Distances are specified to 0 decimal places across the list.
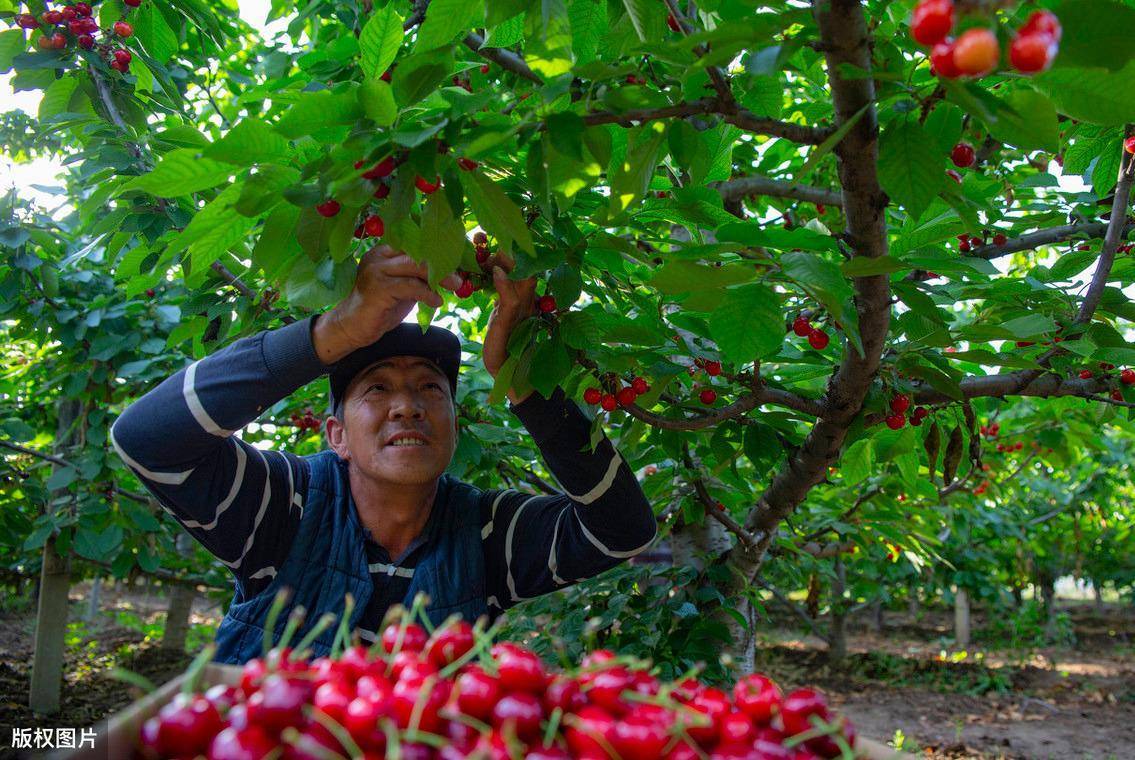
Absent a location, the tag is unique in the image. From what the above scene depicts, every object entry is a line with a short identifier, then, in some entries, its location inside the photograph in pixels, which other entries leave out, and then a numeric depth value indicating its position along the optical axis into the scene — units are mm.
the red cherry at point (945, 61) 852
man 1770
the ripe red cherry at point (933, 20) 837
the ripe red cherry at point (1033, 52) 817
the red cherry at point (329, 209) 1317
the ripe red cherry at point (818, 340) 1912
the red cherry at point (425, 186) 1252
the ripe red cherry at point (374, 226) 1520
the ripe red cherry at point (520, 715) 818
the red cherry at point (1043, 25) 830
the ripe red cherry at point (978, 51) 797
